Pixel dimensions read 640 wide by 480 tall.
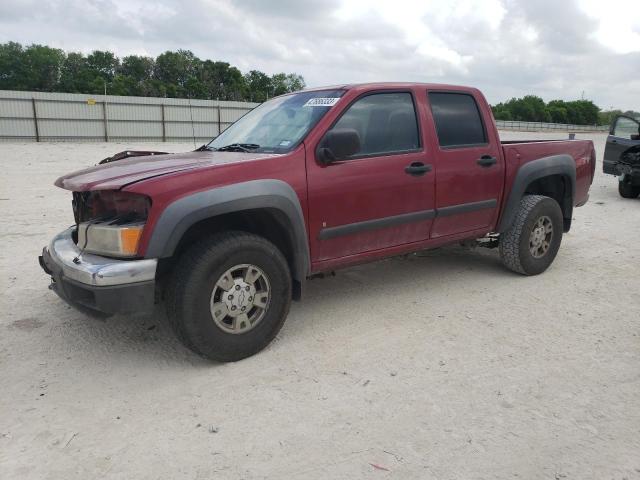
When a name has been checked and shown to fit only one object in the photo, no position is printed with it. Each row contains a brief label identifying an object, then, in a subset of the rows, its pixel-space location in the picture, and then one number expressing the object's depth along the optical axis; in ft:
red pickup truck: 9.73
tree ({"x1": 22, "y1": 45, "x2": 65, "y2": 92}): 261.44
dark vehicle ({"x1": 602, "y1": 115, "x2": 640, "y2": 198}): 33.32
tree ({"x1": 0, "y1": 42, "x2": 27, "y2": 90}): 258.37
